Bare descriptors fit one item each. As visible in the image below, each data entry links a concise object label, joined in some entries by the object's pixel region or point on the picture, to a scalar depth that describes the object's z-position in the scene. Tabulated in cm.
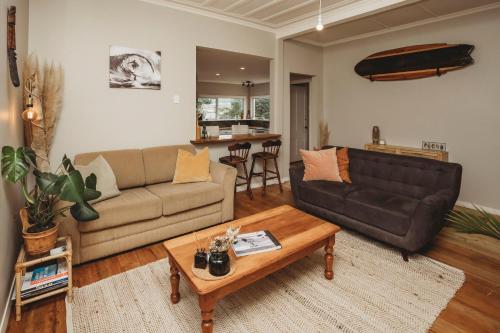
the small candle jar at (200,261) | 164
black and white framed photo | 329
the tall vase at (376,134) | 495
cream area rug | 178
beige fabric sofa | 245
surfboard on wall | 390
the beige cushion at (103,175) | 267
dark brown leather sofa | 246
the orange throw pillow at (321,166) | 350
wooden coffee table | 154
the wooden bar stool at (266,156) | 460
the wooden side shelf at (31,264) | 177
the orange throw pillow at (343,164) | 356
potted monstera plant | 178
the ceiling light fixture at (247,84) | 1070
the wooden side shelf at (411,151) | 411
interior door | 683
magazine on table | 183
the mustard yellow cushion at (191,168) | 333
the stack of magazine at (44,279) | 185
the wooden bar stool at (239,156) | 417
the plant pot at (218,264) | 157
